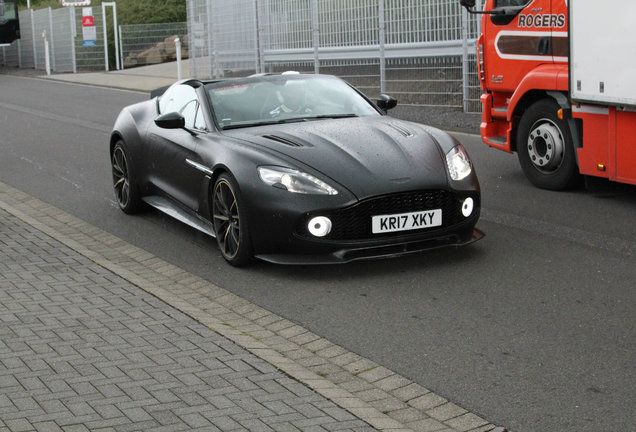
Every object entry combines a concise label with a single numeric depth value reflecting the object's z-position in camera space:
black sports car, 7.05
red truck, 9.02
